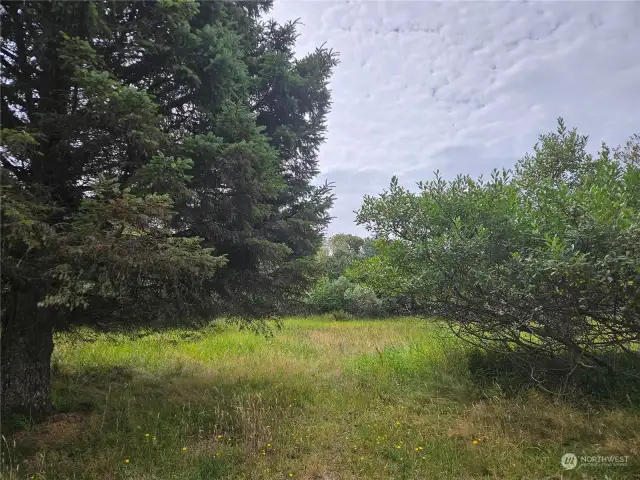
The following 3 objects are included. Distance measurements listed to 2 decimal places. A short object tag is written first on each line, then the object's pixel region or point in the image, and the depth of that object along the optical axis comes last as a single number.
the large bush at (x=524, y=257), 4.02
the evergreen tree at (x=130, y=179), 3.44
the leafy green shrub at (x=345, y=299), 20.14
